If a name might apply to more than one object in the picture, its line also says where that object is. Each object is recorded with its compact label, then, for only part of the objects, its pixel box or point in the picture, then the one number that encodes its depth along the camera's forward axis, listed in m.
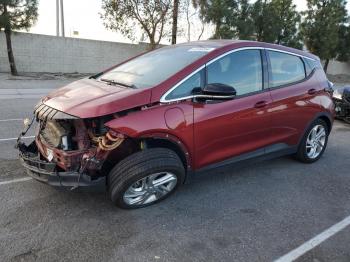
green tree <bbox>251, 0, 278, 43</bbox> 24.12
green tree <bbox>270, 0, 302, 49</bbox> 27.19
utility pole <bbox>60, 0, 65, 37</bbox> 24.50
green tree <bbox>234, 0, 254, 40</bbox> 22.69
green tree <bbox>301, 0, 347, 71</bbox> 29.86
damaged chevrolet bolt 3.31
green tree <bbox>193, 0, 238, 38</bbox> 21.73
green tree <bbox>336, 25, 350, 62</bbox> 33.62
